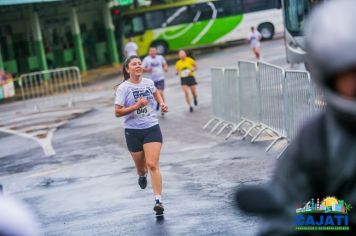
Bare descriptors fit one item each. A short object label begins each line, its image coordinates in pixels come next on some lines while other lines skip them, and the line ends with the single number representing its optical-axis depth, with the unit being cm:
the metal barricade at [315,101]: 1119
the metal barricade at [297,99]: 1167
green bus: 4344
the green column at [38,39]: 3759
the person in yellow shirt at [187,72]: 2038
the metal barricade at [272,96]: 1317
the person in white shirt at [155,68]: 2028
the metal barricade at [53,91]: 2825
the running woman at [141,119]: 937
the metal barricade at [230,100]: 1606
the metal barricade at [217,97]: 1714
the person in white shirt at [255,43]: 3240
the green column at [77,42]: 4034
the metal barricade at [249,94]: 1470
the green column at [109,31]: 4353
